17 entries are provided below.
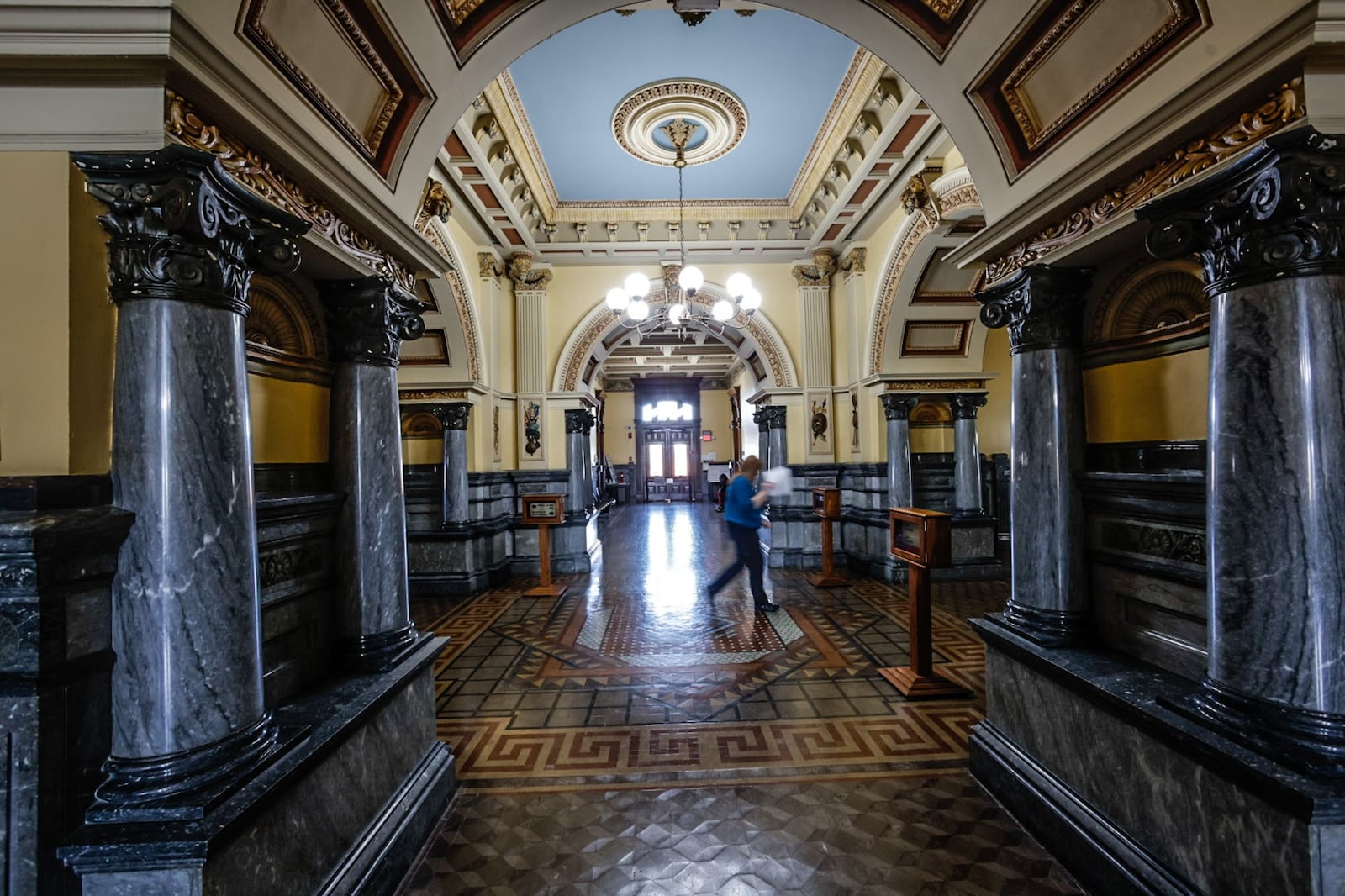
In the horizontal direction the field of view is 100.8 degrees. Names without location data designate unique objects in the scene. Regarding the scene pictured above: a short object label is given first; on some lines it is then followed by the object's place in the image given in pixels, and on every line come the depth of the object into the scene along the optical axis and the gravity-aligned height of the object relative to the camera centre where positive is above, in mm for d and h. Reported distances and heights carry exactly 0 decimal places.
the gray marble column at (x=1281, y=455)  1601 -20
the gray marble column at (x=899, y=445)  7285 +169
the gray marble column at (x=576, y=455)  8344 +171
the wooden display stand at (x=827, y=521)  6953 -785
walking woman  5426 -597
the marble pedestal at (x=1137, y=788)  1503 -1150
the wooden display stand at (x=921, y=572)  3637 -794
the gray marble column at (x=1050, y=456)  2643 -10
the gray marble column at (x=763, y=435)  8797 +418
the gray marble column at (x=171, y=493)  1543 -46
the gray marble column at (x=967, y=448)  7367 +103
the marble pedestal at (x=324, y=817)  1399 -1065
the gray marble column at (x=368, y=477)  2566 -25
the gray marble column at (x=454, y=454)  6953 +191
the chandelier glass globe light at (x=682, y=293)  5500 +1781
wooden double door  20016 +59
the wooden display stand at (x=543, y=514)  6750 -581
